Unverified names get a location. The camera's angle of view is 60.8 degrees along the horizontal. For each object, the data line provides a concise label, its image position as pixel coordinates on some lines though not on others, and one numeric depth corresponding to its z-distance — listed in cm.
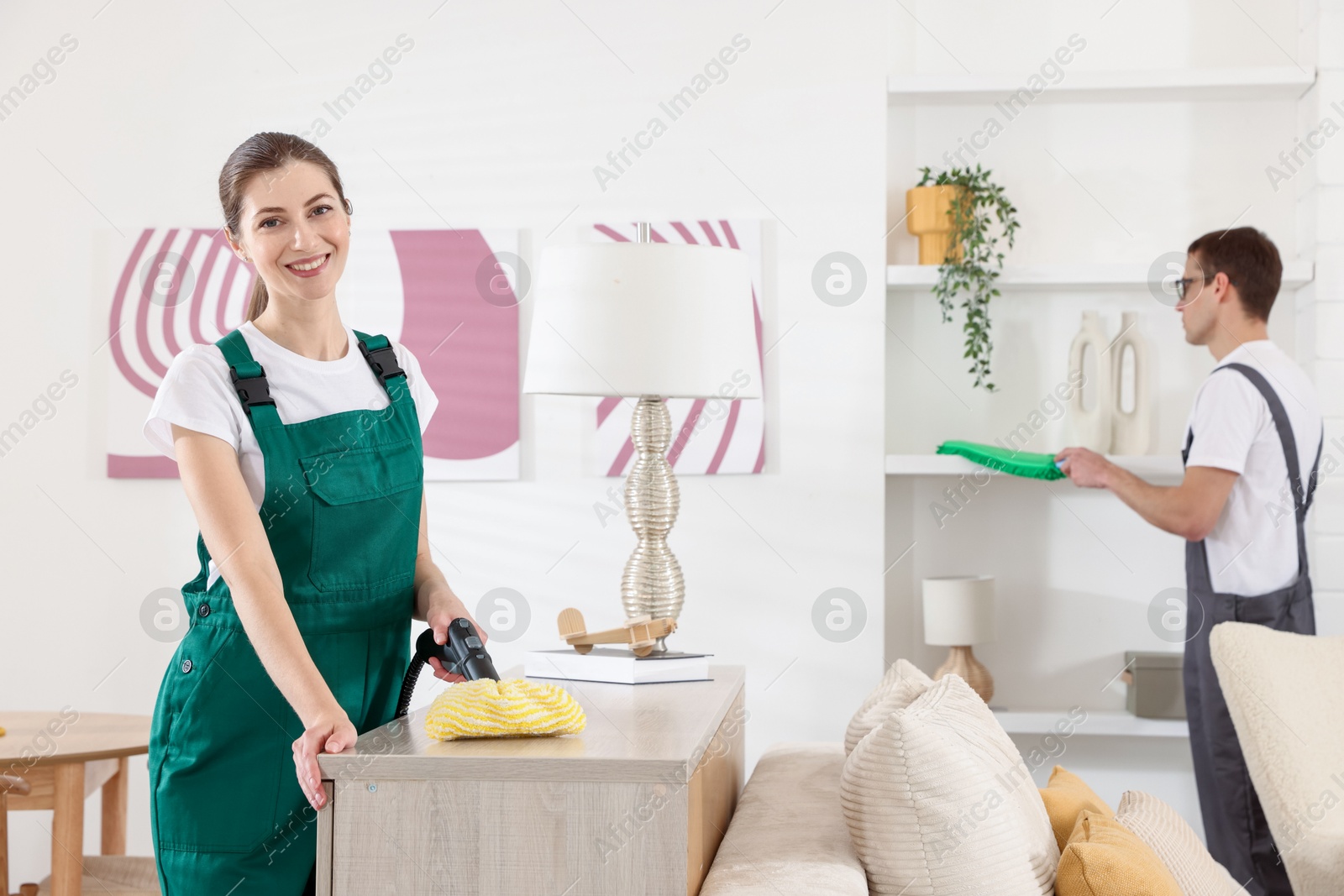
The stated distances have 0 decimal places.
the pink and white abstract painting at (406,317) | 331
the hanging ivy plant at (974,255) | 319
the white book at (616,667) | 177
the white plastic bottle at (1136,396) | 322
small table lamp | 312
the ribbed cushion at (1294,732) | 215
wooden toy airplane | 177
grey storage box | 318
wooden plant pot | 321
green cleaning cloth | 303
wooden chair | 232
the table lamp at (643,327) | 191
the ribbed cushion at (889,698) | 170
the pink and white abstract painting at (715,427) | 326
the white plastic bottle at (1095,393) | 321
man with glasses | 268
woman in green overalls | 132
